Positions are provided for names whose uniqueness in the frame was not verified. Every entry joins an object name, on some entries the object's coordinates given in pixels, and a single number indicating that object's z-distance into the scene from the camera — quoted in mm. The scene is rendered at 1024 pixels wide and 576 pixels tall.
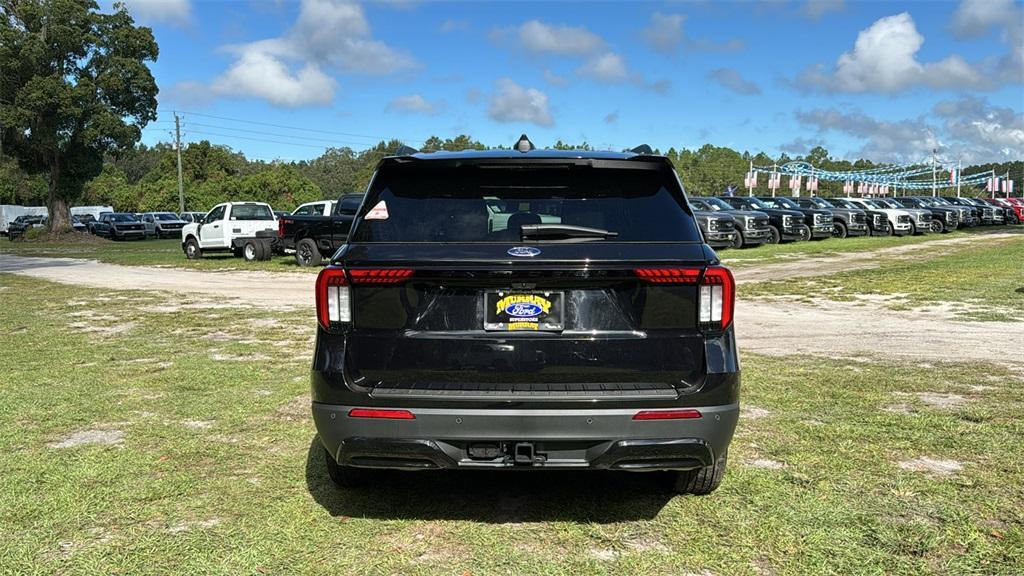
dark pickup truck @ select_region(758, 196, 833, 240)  31266
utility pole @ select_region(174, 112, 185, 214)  66375
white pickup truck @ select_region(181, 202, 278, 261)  24828
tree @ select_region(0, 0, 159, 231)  40031
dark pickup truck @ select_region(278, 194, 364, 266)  20578
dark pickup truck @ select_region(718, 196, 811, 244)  28938
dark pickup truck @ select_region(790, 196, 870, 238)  32656
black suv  3355
